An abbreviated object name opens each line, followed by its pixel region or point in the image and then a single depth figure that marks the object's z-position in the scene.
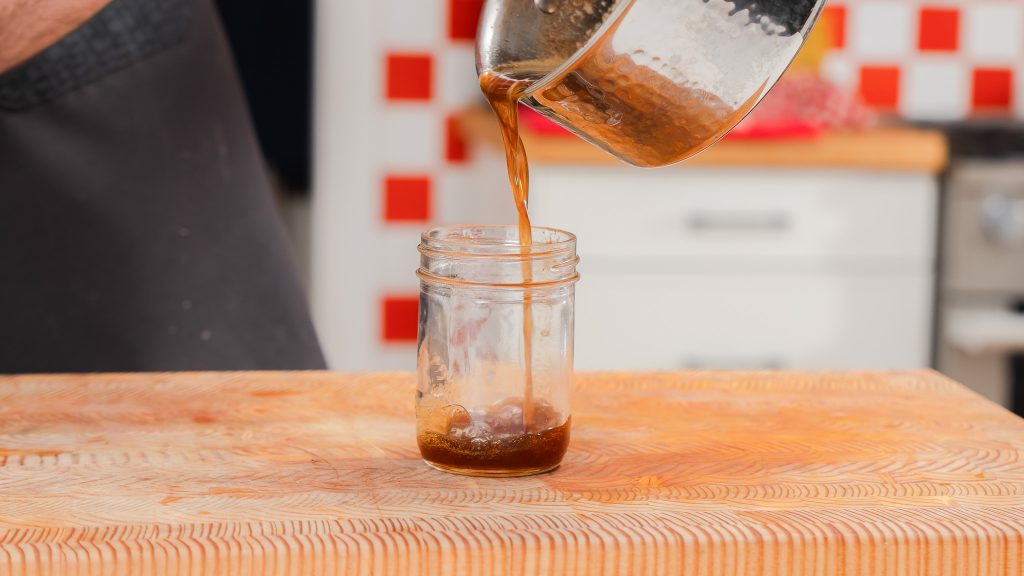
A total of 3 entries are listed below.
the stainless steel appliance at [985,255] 4.35
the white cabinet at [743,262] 4.38
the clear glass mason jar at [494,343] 2.19
